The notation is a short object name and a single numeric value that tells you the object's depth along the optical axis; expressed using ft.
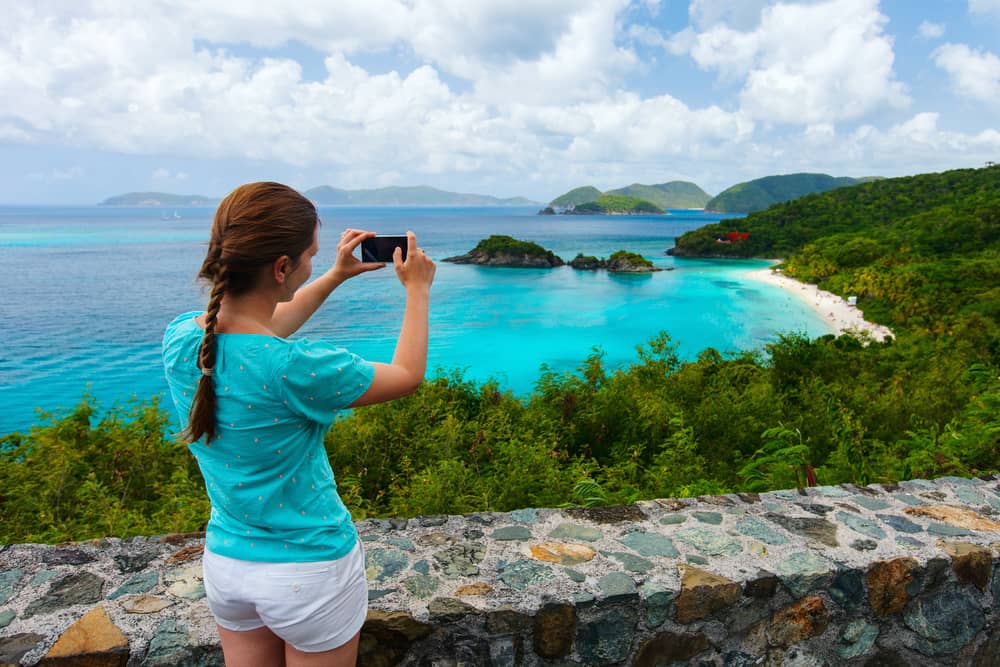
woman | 3.99
